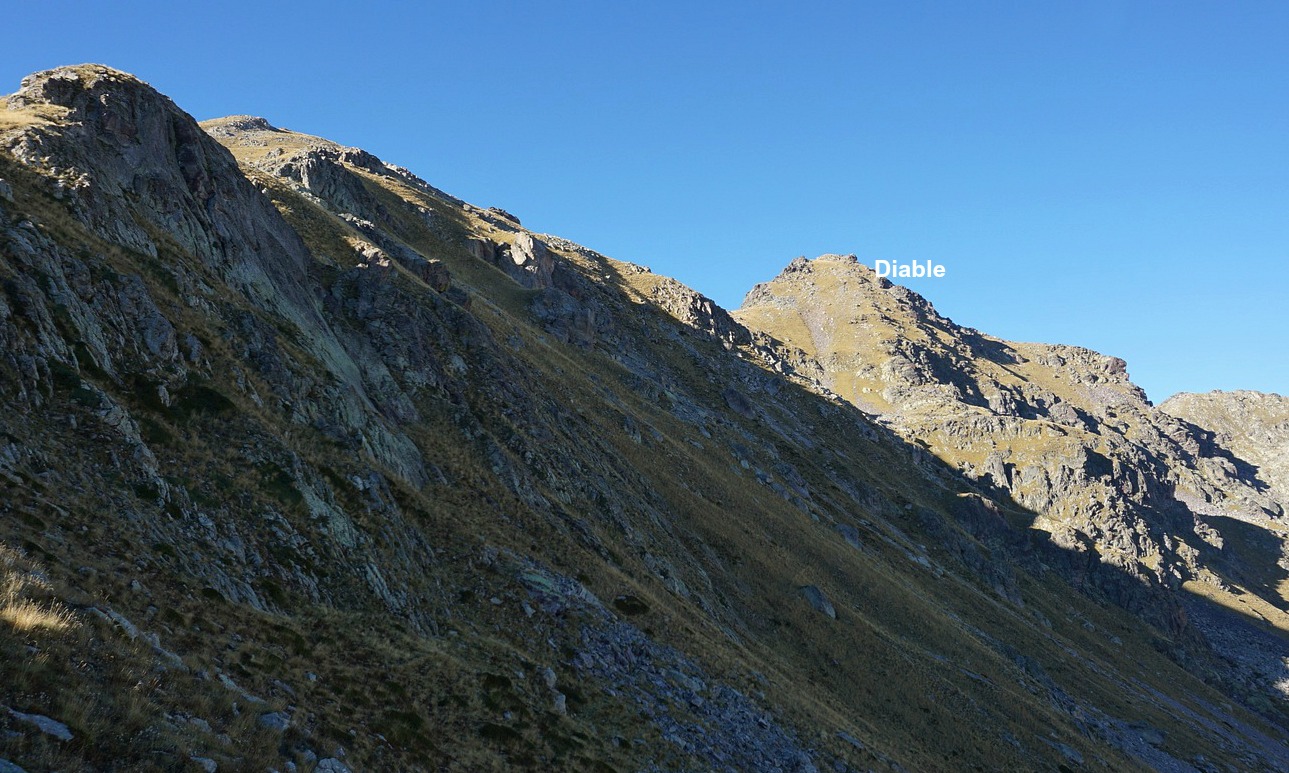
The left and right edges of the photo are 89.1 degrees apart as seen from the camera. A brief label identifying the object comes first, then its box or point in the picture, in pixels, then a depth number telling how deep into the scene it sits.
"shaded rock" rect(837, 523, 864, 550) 87.31
